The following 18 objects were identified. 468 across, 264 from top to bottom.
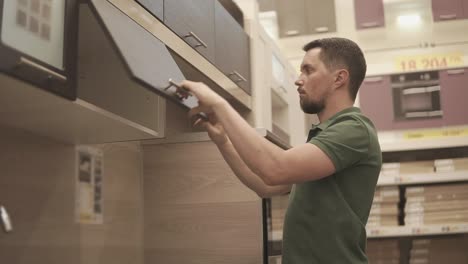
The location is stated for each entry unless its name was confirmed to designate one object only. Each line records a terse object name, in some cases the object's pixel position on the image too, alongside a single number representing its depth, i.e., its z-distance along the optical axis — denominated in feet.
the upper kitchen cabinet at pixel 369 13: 13.82
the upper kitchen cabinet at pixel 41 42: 4.00
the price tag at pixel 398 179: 12.99
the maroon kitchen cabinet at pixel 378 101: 13.51
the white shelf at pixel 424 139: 13.03
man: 5.02
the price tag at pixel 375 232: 12.89
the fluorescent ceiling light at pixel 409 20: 14.40
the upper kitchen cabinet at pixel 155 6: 6.05
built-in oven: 13.38
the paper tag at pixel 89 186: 6.58
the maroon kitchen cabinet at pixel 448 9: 13.51
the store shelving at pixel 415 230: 12.49
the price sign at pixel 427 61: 13.67
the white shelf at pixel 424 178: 12.78
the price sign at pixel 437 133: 13.28
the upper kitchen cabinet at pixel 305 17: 13.33
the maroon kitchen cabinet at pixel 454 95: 13.22
